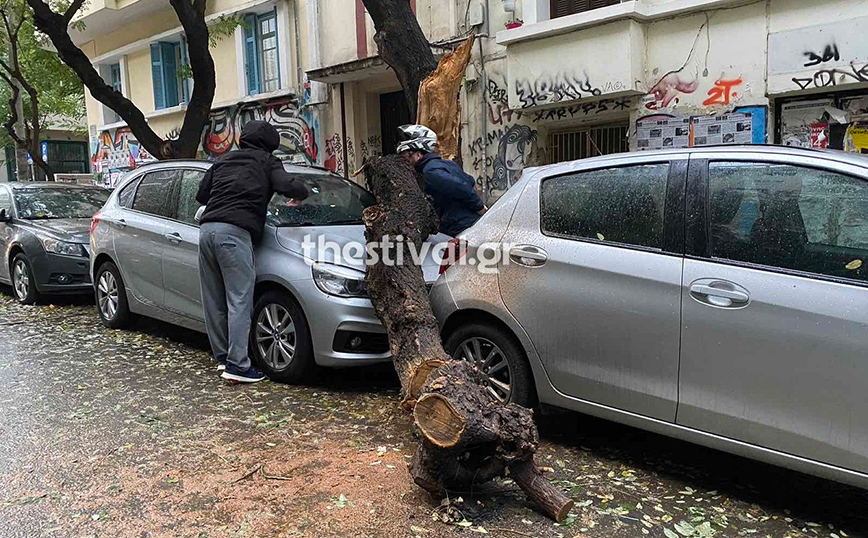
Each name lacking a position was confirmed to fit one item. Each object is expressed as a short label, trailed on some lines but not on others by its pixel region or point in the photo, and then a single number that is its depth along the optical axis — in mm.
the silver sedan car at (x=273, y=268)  4922
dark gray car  8516
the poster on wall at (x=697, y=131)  8031
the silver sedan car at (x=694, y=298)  2982
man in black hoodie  5148
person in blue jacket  5387
